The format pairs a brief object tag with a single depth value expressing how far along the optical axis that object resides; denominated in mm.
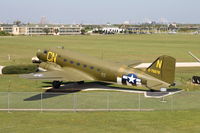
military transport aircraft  33188
